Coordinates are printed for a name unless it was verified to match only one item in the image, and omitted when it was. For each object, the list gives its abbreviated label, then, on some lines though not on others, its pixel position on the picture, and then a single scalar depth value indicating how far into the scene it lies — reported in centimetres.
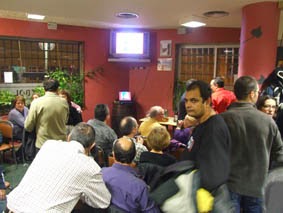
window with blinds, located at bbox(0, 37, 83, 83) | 528
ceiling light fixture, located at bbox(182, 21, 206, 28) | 397
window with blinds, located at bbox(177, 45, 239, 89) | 537
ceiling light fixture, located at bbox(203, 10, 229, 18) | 354
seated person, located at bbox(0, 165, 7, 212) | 211
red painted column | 297
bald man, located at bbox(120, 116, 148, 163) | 289
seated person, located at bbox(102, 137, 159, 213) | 173
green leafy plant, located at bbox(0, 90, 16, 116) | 504
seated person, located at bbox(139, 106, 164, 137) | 344
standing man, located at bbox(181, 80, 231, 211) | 146
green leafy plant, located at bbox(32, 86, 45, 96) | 540
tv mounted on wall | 584
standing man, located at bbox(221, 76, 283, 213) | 186
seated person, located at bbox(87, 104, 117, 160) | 313
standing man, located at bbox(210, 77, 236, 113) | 360
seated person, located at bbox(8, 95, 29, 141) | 456
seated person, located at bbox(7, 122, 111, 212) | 156
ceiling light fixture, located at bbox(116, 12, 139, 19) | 380
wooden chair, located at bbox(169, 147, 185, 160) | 305
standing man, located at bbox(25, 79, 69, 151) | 308
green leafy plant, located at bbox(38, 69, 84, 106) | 562
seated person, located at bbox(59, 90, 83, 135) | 385
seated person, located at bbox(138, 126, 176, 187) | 215
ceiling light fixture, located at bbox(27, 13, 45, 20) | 473
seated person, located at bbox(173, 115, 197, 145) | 343
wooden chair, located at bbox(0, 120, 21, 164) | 426
